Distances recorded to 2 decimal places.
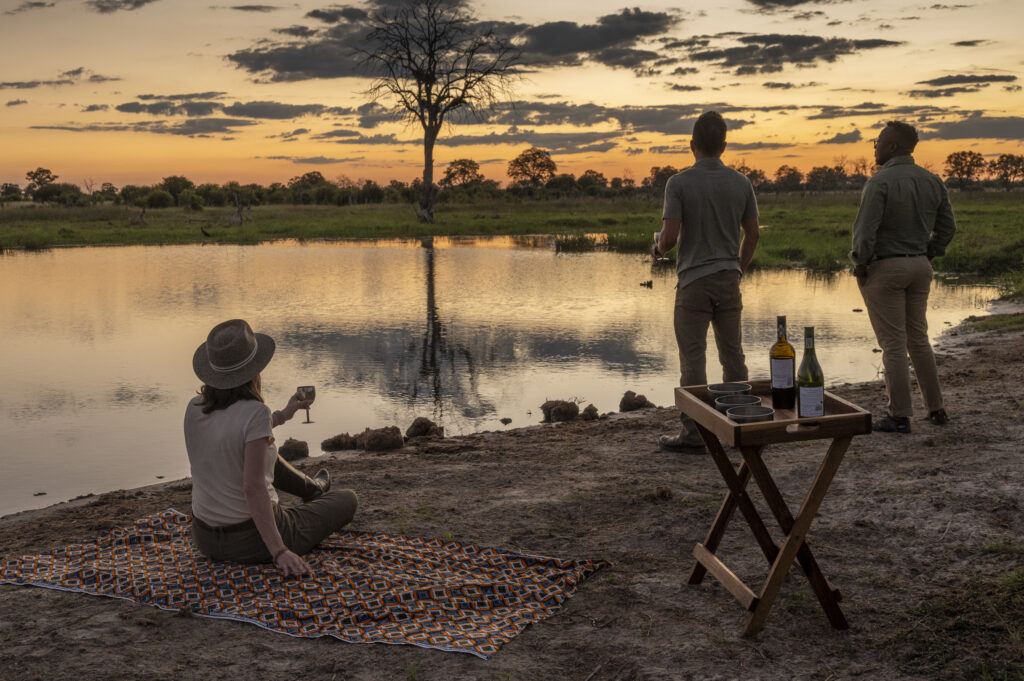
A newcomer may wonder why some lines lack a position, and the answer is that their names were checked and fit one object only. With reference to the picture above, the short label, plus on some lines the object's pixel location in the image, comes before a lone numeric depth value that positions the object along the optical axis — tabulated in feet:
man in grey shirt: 19.22
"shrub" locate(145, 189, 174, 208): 231.91
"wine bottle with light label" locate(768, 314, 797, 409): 12.67
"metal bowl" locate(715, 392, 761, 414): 12.42
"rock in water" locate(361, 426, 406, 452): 23.12
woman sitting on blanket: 13.37
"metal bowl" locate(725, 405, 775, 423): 11.82
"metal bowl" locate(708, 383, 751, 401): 13.21
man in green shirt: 21.07
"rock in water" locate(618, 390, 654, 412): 27.53
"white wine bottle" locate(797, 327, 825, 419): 11.93
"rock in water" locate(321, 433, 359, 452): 23.82
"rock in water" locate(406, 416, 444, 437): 24.72
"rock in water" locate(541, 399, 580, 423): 26.48
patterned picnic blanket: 12.73
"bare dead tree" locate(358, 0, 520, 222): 139.85
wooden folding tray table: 11.62
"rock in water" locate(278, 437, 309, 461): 22.98
